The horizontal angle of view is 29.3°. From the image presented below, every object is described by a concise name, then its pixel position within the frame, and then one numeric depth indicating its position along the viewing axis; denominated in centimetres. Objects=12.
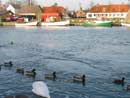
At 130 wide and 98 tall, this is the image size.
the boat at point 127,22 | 8423
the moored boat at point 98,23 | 8302
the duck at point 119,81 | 1737
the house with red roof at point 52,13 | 9751
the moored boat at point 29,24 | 8747
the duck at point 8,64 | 2267
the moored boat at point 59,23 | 8538
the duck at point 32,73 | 1942
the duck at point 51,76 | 1862
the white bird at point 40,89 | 711
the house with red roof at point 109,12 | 9941
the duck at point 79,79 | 1766
